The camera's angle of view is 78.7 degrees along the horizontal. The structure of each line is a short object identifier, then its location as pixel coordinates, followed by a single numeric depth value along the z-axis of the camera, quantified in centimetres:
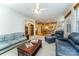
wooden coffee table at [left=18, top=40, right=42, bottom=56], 124
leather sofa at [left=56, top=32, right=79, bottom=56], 117
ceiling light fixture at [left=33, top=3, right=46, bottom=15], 128
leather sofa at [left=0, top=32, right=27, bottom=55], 127
